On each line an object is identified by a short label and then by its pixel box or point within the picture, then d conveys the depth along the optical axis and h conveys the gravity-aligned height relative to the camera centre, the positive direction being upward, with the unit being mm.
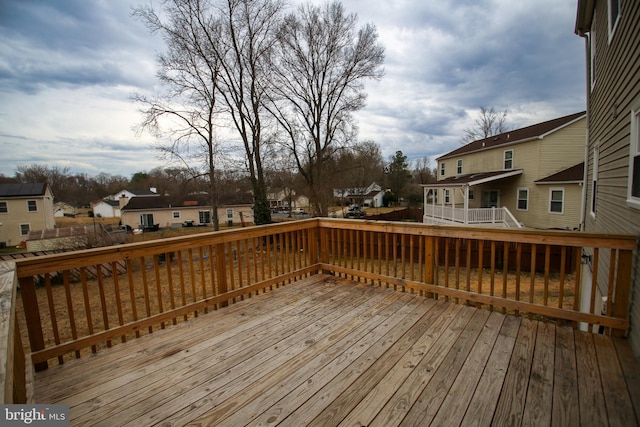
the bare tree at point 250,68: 12862 +6269
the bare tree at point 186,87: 12531 +5307
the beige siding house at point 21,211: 22984 -641
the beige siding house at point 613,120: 2713 +755
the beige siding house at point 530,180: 13414 +115
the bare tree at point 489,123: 24688 +5394
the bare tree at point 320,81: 13547 +5671
